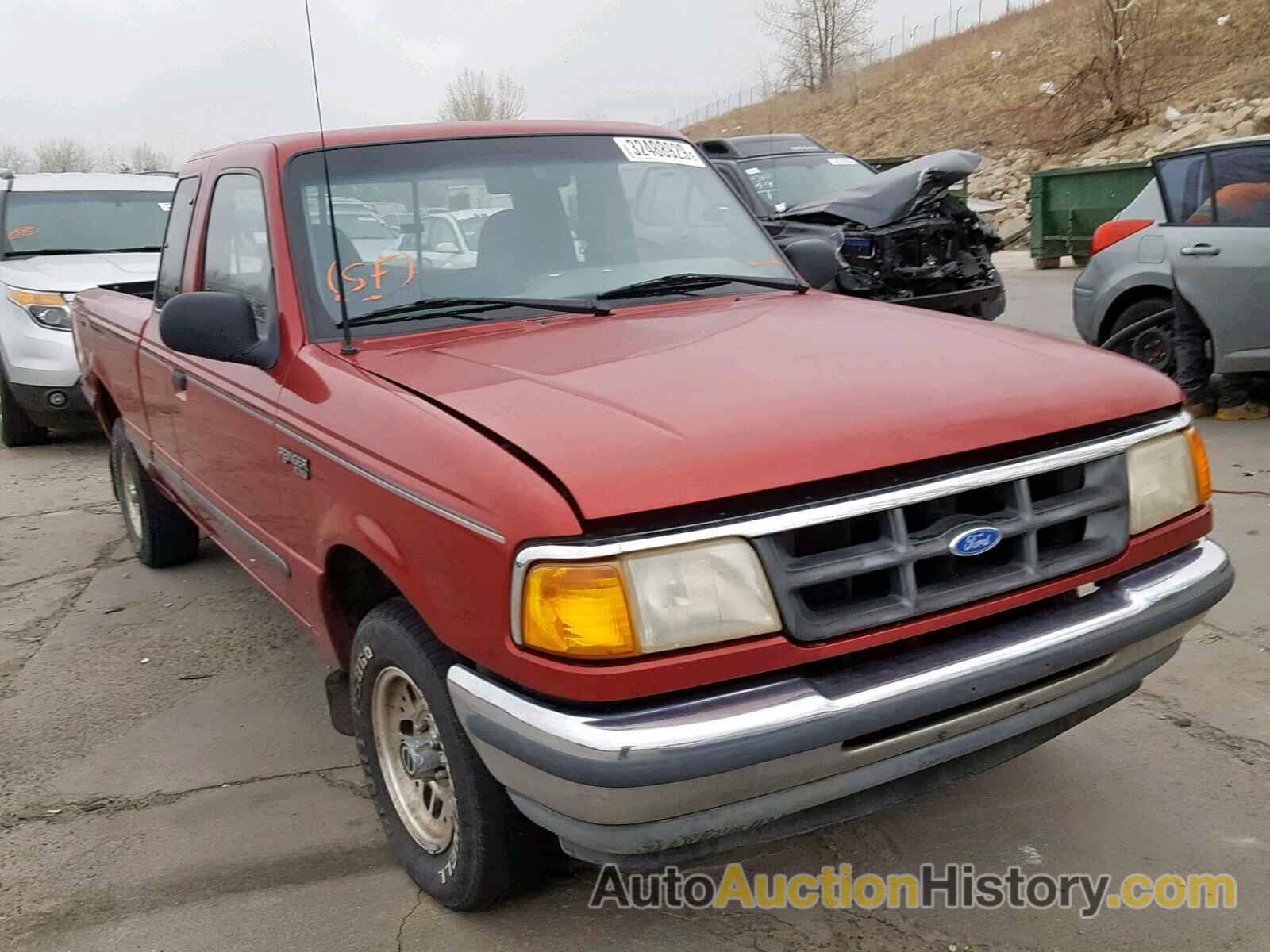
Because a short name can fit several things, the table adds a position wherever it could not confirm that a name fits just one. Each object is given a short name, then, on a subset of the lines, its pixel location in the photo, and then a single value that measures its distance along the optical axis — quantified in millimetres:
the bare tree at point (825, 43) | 60844
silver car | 6426
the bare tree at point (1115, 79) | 28016
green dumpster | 15305
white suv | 8164
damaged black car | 8672
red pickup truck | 2070
